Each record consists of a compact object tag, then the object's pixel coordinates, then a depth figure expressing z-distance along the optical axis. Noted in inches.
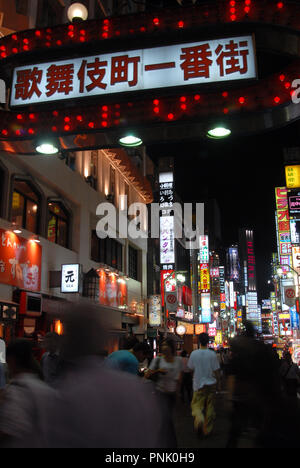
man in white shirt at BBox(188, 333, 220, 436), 367.9
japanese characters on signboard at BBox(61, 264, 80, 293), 755.4
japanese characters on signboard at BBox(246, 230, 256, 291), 7034.5
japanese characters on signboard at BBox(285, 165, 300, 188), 1317.7
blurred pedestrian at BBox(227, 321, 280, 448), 147.3
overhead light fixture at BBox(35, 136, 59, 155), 254.6
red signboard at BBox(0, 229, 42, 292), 603.8
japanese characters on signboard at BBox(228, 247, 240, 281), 5858.3
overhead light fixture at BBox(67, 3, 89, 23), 276.5
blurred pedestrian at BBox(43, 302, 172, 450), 80.7
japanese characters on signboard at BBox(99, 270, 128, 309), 967.6
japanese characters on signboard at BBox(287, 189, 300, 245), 1215.6
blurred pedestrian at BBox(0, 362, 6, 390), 367.6
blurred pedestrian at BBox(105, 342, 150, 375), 261.4
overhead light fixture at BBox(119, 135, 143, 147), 255.1
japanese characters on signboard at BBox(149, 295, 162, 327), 1317.7
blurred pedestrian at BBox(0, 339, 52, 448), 84.2
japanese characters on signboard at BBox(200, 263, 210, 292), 2236.7
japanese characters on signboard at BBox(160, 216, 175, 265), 1454.2
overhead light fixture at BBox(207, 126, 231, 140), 243.6
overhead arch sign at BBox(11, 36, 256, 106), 225.1
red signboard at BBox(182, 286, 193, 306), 1904.8
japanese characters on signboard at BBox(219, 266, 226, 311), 3198.3
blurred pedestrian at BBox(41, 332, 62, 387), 342.6
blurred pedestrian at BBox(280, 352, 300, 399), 543.2
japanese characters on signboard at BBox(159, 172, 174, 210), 1498.5
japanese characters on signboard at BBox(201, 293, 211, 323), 2202.9
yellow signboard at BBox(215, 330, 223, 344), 2985.2
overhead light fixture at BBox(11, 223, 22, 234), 626.8
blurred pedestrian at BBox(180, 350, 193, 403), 633.6
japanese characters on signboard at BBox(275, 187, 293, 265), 1707.7
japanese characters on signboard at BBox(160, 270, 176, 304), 1430.0
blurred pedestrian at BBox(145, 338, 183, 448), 337.1
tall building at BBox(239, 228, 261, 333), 6520.7
